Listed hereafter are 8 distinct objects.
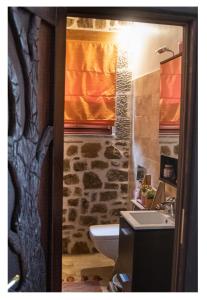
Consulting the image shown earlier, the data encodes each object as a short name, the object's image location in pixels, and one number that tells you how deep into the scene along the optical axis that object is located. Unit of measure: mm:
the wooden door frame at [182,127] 1446
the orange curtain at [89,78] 3719
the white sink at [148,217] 2512
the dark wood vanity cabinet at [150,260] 2277
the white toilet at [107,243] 3082
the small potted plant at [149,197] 2963
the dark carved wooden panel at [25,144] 1173
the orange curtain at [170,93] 2600
